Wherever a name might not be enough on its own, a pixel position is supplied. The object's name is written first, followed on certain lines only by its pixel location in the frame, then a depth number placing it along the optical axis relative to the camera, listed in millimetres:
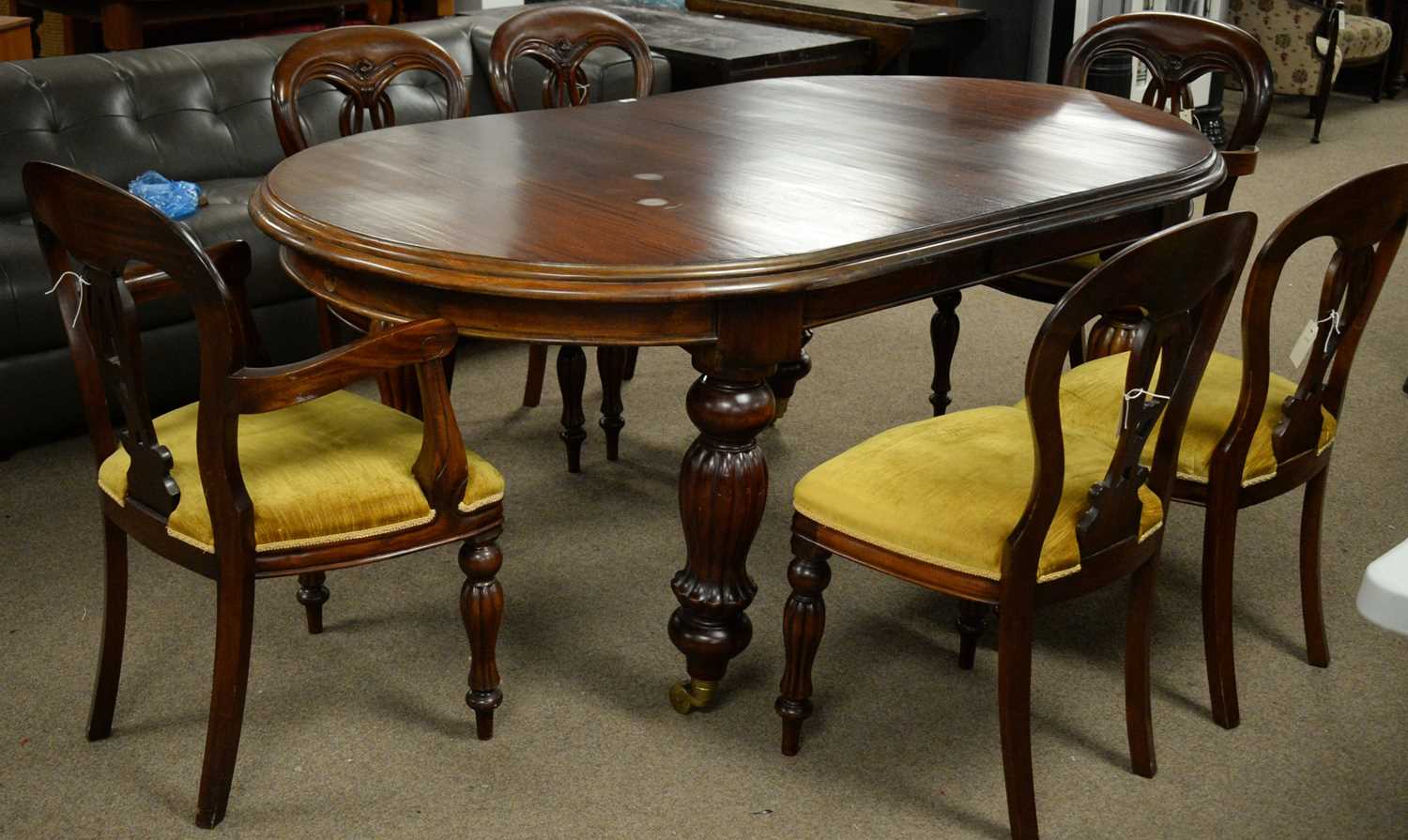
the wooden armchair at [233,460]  1725
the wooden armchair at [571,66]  2979
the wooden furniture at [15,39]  4613
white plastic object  941
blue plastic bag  3217
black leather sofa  2971
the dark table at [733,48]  4223
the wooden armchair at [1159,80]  2832
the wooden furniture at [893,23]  4723
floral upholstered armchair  6223
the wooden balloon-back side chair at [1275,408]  1908
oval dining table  1848
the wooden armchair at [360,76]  2740
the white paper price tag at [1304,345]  2061
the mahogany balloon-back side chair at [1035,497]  1653
